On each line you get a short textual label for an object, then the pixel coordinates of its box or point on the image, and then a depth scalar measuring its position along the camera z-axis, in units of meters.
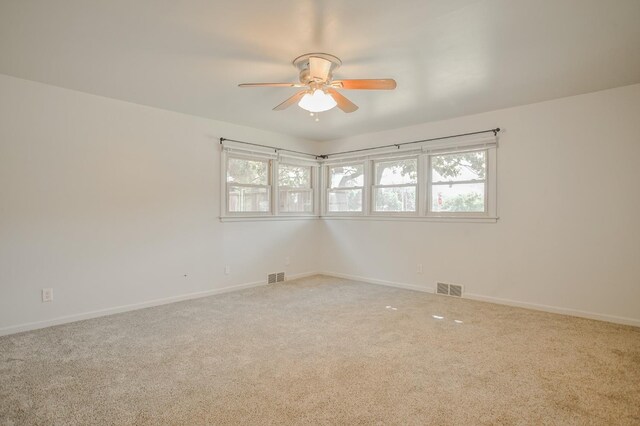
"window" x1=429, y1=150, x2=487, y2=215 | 4.35
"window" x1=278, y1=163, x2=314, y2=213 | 5.59
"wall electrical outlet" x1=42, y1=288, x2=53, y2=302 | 3.29
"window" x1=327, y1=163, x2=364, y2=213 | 5.67
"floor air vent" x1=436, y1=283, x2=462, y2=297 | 4.46
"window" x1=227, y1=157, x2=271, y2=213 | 4.89
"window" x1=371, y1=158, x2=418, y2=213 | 5.00
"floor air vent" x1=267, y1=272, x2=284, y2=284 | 5.27
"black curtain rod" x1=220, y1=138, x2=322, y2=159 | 4.75
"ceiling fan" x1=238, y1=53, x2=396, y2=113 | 2.61
